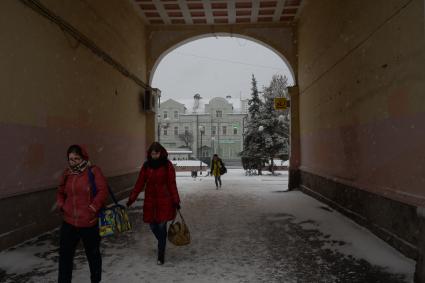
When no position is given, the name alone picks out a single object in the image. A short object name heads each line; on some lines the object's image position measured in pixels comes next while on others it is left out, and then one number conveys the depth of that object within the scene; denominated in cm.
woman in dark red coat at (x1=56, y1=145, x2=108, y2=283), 418
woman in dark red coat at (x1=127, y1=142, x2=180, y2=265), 543
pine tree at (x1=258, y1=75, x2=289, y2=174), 3352
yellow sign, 1561
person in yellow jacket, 1730
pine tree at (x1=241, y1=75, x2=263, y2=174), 3347
